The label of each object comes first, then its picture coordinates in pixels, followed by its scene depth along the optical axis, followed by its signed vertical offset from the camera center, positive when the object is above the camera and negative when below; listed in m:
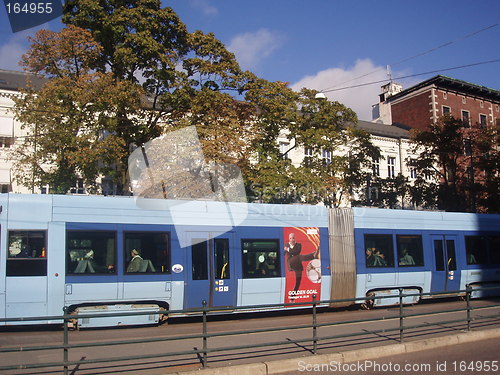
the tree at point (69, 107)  16.98 +5.32
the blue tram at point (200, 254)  10.71 -0.13
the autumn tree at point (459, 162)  28.33 +4.89
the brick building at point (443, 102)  43.66 +13.49
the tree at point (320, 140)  21.35 +4.89
